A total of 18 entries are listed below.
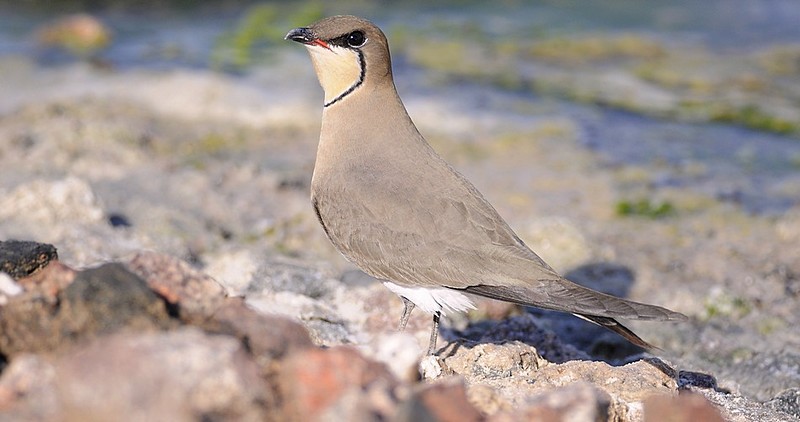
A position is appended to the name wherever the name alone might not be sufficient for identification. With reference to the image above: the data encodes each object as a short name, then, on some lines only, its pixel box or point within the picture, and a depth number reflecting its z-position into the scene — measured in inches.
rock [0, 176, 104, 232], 422.3
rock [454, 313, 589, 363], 332.8
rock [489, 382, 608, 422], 173.8
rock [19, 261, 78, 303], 200.5
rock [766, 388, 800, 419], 304.8
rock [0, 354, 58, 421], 165.5
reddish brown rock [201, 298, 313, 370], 188.9
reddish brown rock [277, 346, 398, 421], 167.0
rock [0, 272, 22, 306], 207.5
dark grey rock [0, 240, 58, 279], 234.7
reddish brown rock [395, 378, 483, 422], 172.1
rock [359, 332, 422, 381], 195.9
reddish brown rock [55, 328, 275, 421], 154.9
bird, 299.0
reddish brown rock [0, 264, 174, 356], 187.3
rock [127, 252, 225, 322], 206.2
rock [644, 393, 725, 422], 181.9
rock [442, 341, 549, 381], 280.7
